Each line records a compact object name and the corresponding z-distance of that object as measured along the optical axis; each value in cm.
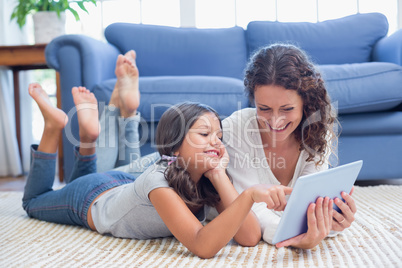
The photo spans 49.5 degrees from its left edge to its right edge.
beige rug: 90
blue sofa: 179
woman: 109
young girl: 90
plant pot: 260
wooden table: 244
